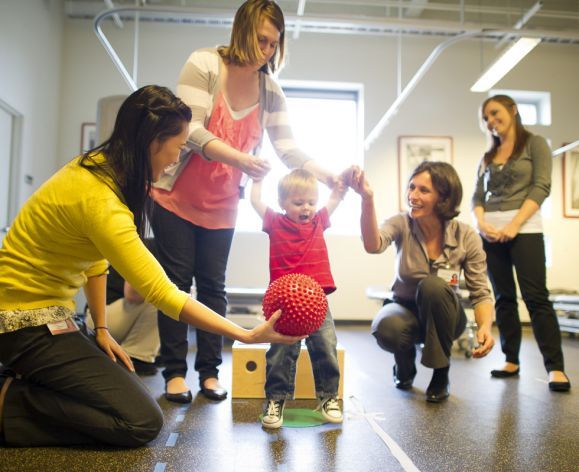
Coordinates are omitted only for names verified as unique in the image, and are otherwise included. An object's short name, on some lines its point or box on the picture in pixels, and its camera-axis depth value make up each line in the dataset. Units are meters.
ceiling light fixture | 4.13
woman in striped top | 2.02
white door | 4.84
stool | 2.16
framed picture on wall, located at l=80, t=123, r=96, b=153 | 6.11
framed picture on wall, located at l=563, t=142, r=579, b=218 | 6.42
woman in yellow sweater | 1.45
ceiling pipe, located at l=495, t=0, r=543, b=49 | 5.39
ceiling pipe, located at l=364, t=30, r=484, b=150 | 3.80
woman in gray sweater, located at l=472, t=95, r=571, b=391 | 2.59
